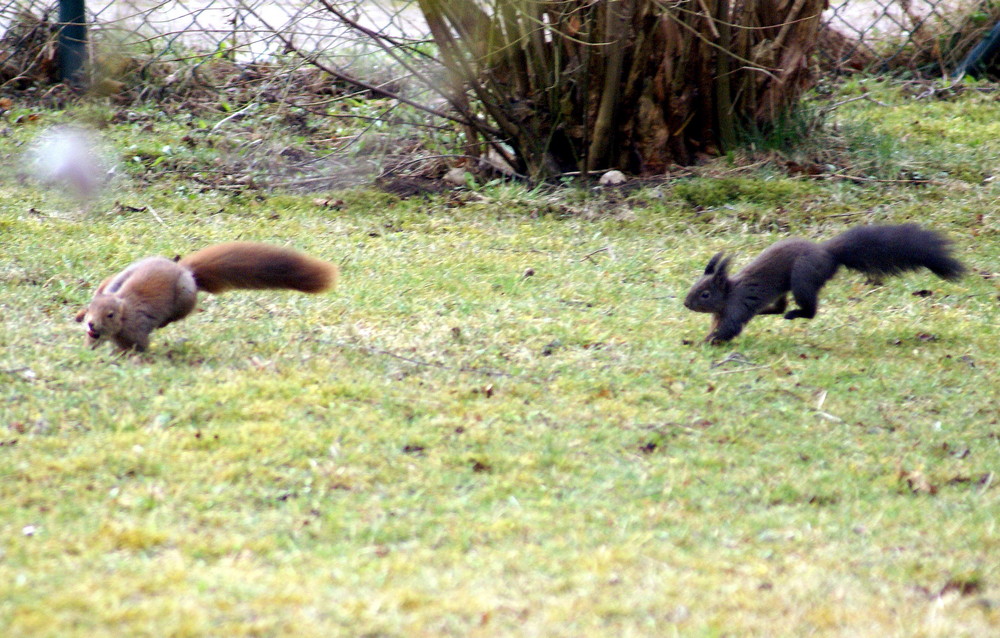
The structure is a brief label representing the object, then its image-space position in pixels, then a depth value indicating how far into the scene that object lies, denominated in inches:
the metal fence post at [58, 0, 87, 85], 781.3
